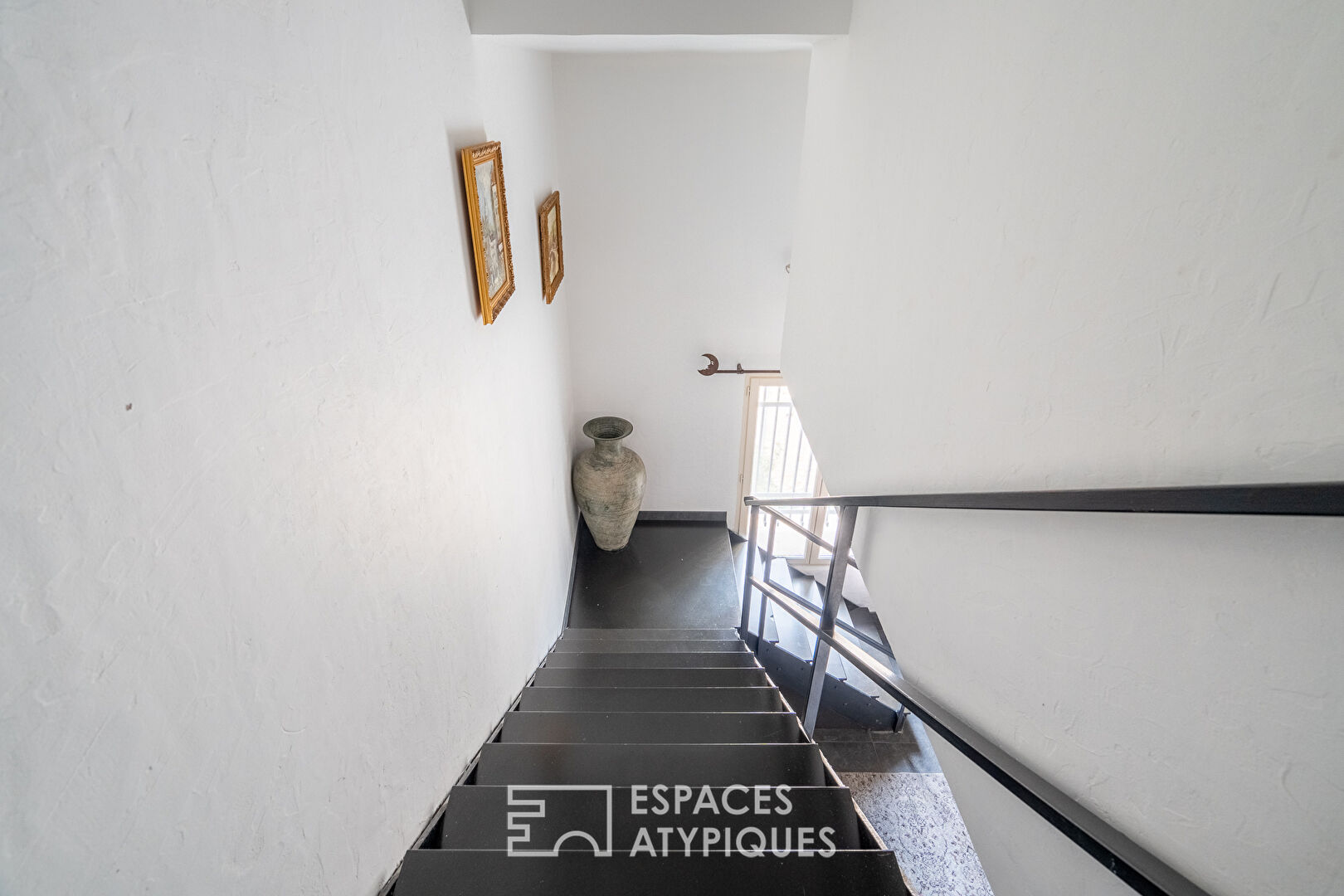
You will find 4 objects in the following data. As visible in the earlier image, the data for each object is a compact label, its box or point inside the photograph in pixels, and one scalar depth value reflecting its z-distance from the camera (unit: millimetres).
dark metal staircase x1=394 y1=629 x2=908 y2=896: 1155
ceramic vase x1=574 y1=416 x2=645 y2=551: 3934
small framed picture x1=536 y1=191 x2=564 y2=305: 2762
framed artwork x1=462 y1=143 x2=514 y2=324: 1595
